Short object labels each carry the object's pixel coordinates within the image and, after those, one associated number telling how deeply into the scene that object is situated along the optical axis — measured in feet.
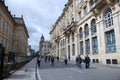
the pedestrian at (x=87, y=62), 33.06
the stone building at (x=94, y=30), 40.43
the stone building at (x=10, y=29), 59.68
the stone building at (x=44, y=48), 250.71
